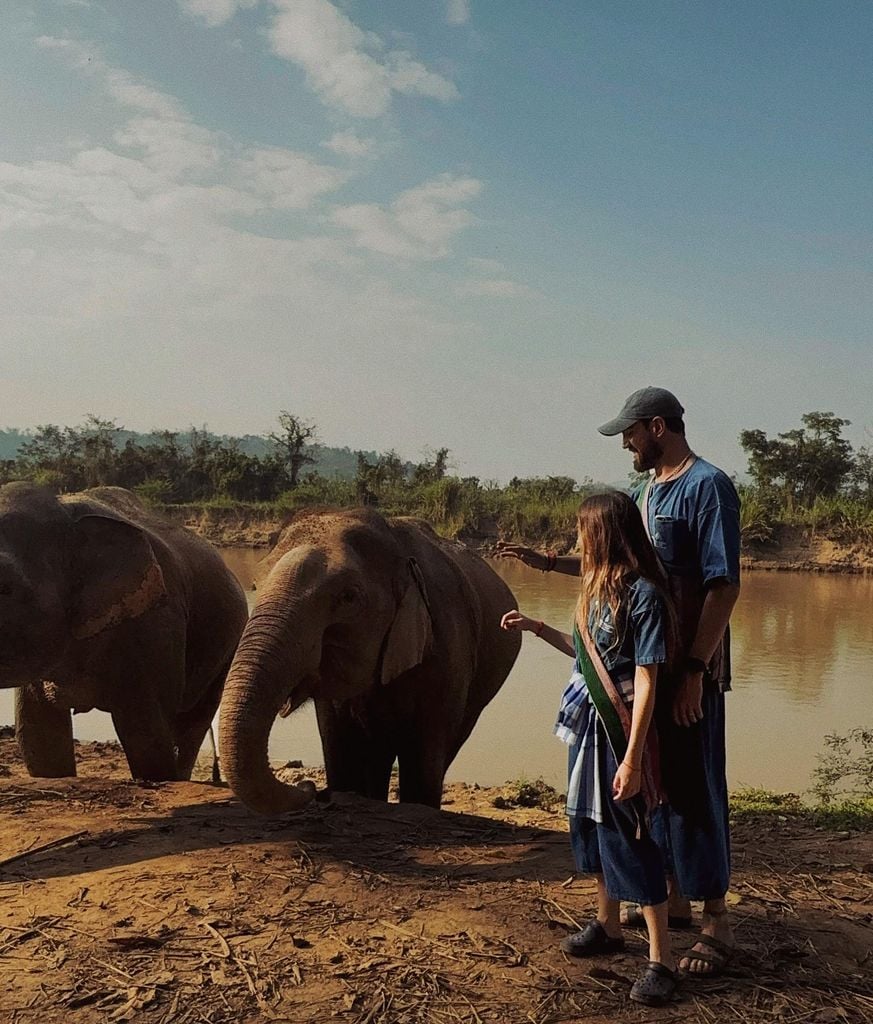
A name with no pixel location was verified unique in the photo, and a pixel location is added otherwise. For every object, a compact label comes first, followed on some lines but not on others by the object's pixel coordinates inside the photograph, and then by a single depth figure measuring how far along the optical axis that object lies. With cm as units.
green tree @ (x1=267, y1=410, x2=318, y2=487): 5006
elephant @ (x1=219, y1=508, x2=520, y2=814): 473
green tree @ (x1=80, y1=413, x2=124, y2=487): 4875
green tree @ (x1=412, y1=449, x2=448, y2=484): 4338
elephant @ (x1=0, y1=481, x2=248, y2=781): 569
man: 347
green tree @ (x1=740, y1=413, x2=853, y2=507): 3959
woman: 327
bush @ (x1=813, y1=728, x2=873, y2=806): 797
